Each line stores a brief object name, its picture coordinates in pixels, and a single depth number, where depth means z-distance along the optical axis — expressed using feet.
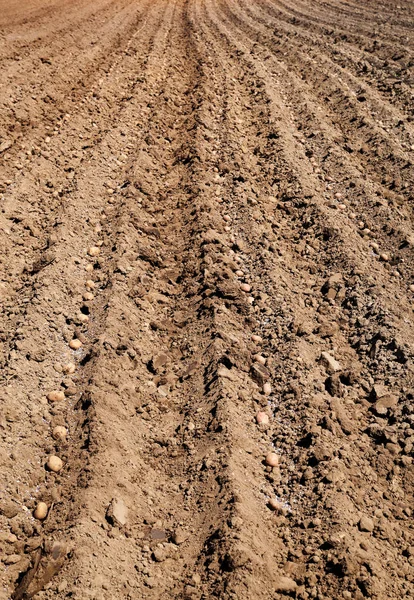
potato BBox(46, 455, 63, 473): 8.05
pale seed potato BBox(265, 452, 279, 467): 8.41
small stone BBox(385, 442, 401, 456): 8.55
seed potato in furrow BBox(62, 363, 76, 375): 9.77
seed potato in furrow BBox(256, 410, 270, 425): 9.07
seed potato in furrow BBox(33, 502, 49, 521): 7.48
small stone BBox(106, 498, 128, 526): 7.39
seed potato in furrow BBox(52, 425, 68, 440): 8.57
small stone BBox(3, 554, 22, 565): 6.88
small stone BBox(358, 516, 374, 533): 7.48
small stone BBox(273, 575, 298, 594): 6.77
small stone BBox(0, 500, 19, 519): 7.39
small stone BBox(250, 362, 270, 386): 9.84
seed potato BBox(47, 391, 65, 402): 9.17
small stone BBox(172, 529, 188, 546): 7.37
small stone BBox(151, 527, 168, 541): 7.45
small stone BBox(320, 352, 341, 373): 10.07
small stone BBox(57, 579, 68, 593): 6.50
